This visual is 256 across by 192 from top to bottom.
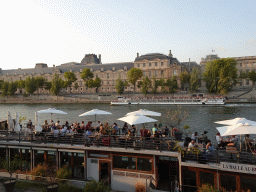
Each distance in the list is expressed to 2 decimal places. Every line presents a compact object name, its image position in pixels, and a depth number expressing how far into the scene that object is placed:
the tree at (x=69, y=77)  81.06
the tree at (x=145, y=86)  67.11
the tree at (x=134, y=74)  71.44
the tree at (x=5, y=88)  83.51
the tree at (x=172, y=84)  65.94
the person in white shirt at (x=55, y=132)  11.98
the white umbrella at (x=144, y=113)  12.84
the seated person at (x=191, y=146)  9.16
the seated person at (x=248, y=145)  9.27
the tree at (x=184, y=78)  67.55
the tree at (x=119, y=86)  70.94
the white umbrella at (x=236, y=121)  10.28
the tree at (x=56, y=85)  76.31
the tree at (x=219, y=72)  59.50
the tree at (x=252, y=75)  66.06
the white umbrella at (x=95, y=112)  14.37
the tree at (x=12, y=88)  82.84
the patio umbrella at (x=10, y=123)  13.86
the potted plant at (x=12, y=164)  11.76
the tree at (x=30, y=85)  81.12
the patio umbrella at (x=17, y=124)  13.80
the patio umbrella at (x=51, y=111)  15.44
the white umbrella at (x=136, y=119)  11.05
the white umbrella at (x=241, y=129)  8.77
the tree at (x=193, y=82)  62.30
